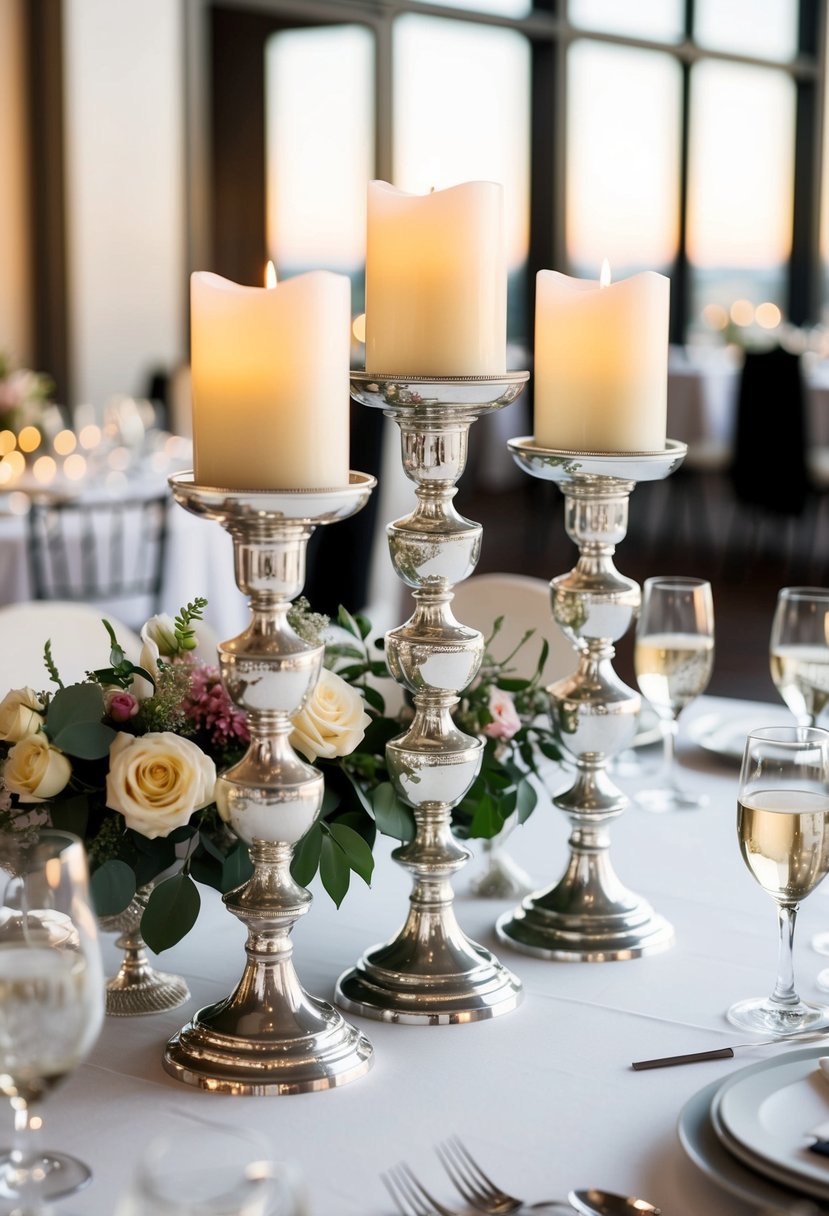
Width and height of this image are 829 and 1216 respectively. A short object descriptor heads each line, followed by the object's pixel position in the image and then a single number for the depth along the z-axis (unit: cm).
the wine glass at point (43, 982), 72
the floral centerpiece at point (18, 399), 382
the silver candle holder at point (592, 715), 118
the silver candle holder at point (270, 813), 92
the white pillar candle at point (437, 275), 104
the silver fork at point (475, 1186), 77
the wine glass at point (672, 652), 158
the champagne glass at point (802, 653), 152
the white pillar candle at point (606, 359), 117
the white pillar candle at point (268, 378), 91
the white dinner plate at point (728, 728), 168
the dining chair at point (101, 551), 344
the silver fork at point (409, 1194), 79
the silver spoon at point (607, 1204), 78
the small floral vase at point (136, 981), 106
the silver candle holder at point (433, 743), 105
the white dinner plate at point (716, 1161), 78
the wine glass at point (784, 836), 102
